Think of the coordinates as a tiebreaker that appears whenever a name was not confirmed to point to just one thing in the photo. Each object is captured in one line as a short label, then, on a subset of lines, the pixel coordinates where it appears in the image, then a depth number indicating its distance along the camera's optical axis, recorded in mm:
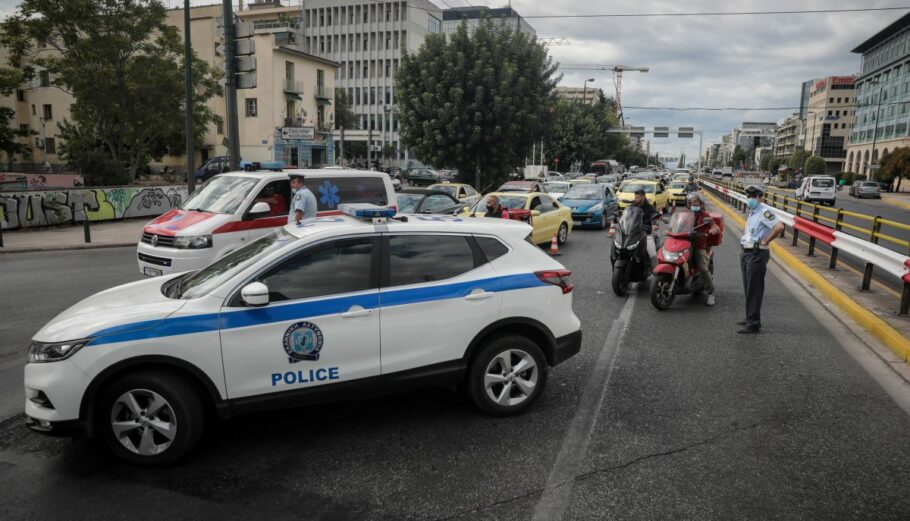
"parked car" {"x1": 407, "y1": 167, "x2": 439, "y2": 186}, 44719
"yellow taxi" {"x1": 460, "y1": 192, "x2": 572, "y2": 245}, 14336
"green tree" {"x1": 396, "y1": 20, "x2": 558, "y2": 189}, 27578
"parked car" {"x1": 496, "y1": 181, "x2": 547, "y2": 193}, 20766
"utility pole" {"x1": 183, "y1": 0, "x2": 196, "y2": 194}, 17359
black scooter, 9602
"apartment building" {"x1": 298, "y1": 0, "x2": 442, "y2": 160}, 84188
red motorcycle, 8719
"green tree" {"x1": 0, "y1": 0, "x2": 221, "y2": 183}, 24047
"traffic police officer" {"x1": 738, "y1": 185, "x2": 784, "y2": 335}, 7301
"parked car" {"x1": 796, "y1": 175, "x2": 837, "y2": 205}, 37688
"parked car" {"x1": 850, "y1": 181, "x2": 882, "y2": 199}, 47466
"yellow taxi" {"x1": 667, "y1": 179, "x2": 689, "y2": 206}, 29442
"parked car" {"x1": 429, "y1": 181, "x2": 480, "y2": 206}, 19573
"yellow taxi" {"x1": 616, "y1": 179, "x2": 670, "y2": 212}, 23912
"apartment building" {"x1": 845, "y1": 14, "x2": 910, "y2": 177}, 84750
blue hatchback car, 19766
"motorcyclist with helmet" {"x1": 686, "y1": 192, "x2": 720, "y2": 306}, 8938
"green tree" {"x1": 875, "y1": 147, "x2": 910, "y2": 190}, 58094
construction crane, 147162
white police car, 3910
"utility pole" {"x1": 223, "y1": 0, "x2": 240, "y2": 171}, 14180
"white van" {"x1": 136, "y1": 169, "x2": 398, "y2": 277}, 9586
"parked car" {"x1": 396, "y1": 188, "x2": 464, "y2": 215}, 13977
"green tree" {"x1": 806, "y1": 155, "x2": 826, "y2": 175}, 93938
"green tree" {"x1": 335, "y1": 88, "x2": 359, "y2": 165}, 75812
